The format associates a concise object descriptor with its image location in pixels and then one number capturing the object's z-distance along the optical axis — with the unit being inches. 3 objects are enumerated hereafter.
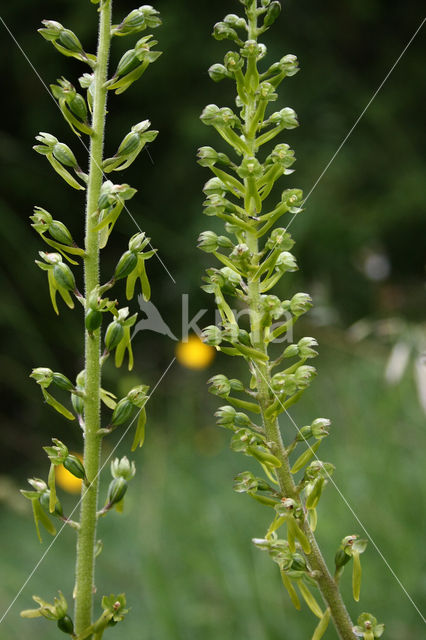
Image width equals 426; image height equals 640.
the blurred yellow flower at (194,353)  49.9
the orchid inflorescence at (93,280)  15.6
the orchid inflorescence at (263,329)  15.5
